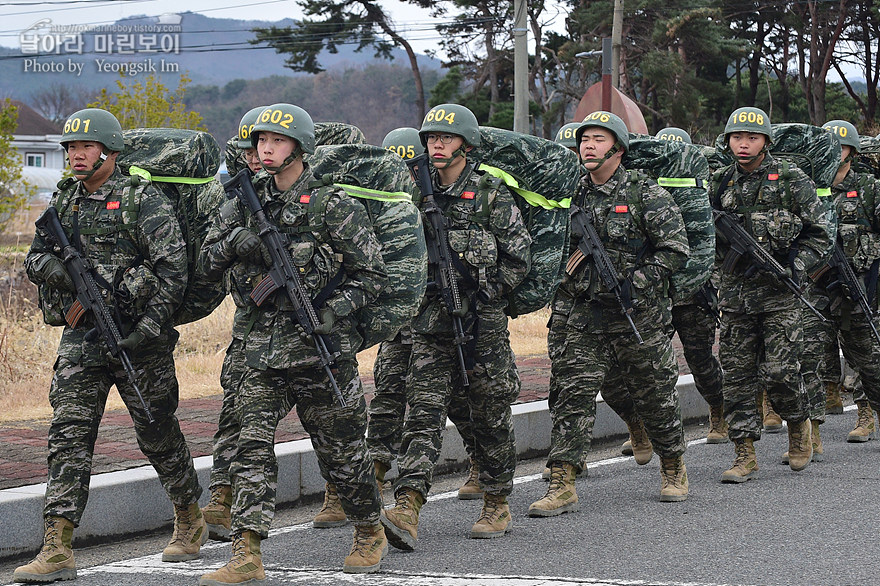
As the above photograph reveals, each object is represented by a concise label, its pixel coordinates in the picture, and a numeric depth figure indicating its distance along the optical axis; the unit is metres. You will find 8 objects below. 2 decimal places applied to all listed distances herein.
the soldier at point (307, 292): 10.62
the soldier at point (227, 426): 12.35
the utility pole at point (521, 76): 42.76
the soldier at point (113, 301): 11.27
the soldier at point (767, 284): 16.09
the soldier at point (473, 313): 12.61
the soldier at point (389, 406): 13.61
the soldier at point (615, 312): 14.03
